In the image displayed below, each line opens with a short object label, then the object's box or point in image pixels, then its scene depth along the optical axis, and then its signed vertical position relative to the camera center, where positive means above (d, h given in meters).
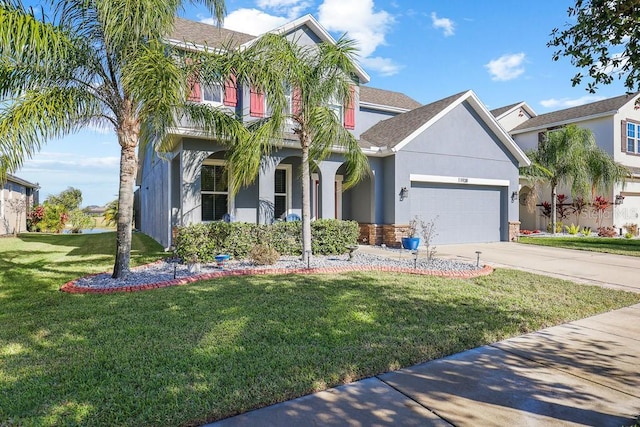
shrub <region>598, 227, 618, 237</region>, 20.14 -0.81
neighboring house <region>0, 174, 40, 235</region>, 21.48 +0.63
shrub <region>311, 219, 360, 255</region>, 11.81 -0.64
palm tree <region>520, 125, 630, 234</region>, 19.72 +2.92
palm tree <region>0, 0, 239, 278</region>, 6.52 +2.85
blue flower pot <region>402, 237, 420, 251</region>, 13.36 -0.96
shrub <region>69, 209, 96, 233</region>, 27.41 -0.31
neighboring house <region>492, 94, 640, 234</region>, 22.38 +4.84
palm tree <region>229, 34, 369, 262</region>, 9.13 +3.37
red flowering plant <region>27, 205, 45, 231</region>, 25.58 -0.08
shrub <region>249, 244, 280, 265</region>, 9.49 -1.03
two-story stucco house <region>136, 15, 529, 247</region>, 12.60 +1.69
